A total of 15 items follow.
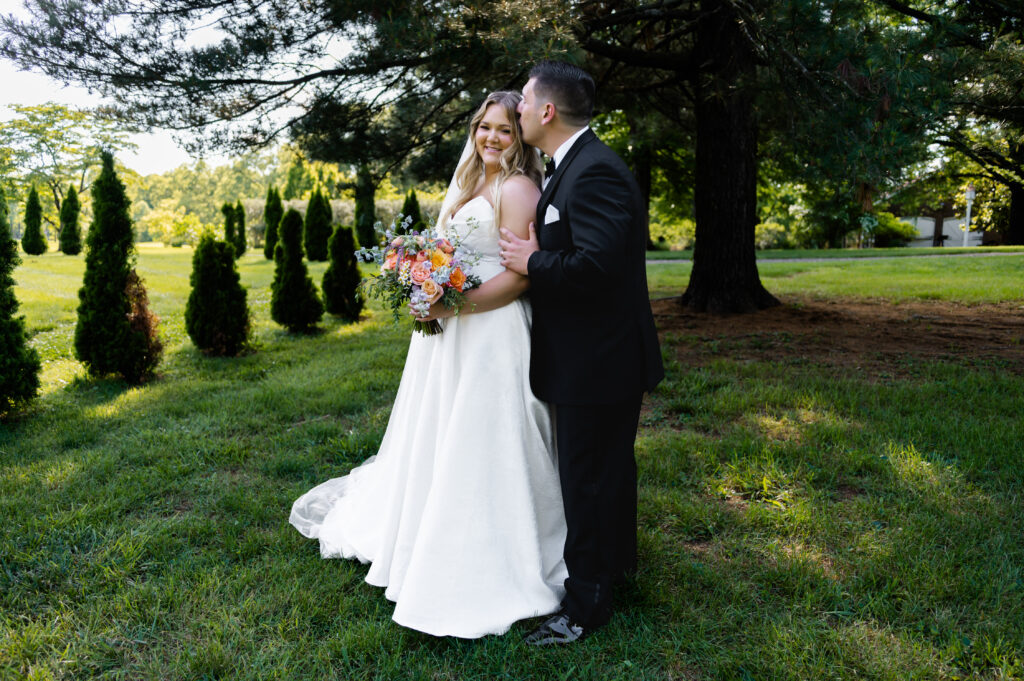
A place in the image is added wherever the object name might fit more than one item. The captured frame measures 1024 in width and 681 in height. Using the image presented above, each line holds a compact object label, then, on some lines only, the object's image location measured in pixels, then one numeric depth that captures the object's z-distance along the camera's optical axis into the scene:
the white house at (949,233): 37.34
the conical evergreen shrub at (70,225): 26.08
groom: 2.49
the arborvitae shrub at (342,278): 9.72
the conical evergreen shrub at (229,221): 25.23
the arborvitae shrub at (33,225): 26.64
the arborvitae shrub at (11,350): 5.23
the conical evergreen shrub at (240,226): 26.28
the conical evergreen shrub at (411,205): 14.91
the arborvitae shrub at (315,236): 19.94
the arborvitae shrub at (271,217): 23.48
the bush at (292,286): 8.91
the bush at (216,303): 7.56
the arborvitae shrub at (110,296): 6.34
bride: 2.62
